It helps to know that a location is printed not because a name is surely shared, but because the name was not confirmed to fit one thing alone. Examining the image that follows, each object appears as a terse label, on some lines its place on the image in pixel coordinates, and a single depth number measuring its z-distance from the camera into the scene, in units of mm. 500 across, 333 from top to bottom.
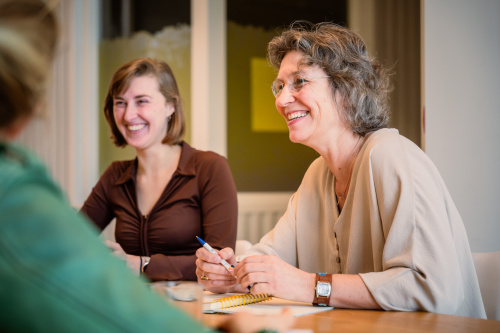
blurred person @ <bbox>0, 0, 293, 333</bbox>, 430
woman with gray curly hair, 1278
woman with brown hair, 2109
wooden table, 1027
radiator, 3547
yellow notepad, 1231
